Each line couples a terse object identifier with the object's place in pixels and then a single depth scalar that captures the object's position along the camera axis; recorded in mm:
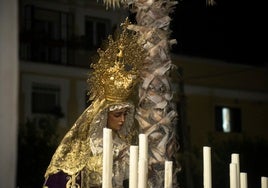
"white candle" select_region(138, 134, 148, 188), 3258
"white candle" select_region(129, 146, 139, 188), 3303
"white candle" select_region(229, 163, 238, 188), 3535
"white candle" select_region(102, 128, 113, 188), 3303
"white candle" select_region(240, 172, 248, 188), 3677
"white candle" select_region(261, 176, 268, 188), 3728
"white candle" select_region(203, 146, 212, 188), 3570
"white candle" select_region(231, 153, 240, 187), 3584
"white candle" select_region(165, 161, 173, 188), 3386
